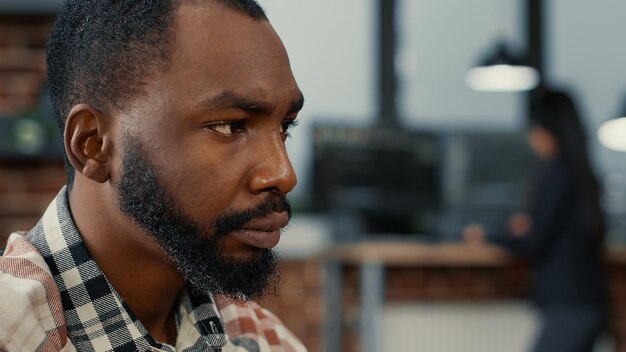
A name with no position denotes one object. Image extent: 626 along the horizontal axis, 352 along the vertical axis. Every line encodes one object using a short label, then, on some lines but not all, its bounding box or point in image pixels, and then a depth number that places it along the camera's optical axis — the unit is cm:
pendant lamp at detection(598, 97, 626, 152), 531
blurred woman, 362
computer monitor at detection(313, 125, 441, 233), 459
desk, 426
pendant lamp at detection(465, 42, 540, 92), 526
